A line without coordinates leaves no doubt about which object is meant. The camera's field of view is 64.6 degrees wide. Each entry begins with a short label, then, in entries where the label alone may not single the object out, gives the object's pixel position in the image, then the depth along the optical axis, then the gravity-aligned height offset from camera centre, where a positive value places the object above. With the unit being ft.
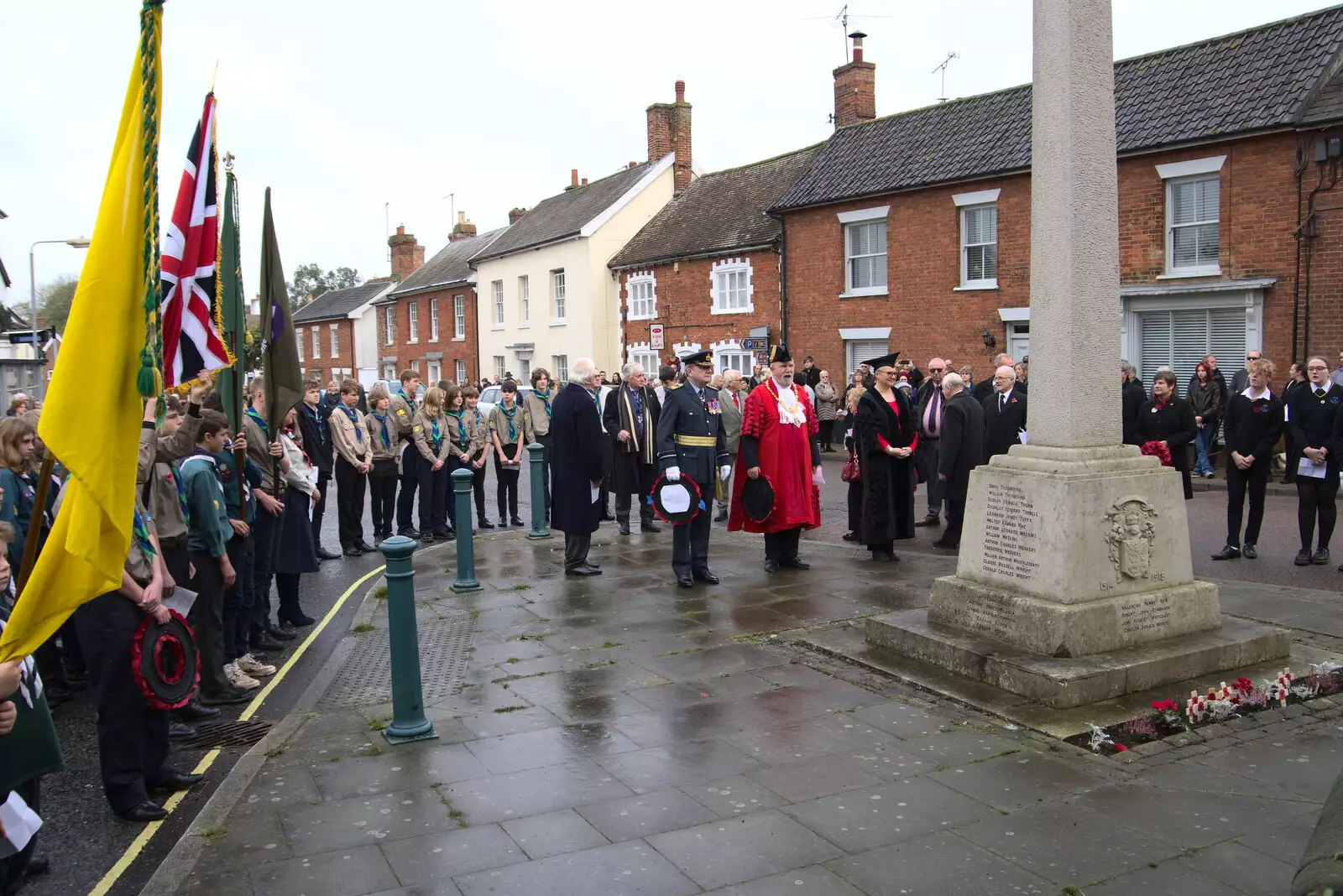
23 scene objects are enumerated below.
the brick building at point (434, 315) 146.82 +10.26
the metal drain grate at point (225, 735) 20.33 -6.76
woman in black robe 34.76 -3.03
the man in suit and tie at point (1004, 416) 38.26 -1.69
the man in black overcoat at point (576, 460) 33.42 -2.50
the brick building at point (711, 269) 95.66 +10.49
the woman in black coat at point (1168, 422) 36.91 -1.98
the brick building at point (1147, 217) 57.21 +9.78
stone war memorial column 20.53 -2.48
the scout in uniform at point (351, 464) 40.55 -3.03
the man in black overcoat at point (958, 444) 37.99 -2.63
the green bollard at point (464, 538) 32.55 -4.83
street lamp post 96.12 +12.71
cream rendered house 118.01 +12.44
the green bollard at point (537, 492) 42.45 -4.41
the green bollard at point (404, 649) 18.99 -4.76
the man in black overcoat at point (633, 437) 42.57 -2.34
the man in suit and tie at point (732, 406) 42.16 -1.21
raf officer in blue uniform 31.73 -2.07
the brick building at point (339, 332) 178.29 +9.34
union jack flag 19.16 +2.31
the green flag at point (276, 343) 24.71 +1.03
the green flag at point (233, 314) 22.47 +1.61
